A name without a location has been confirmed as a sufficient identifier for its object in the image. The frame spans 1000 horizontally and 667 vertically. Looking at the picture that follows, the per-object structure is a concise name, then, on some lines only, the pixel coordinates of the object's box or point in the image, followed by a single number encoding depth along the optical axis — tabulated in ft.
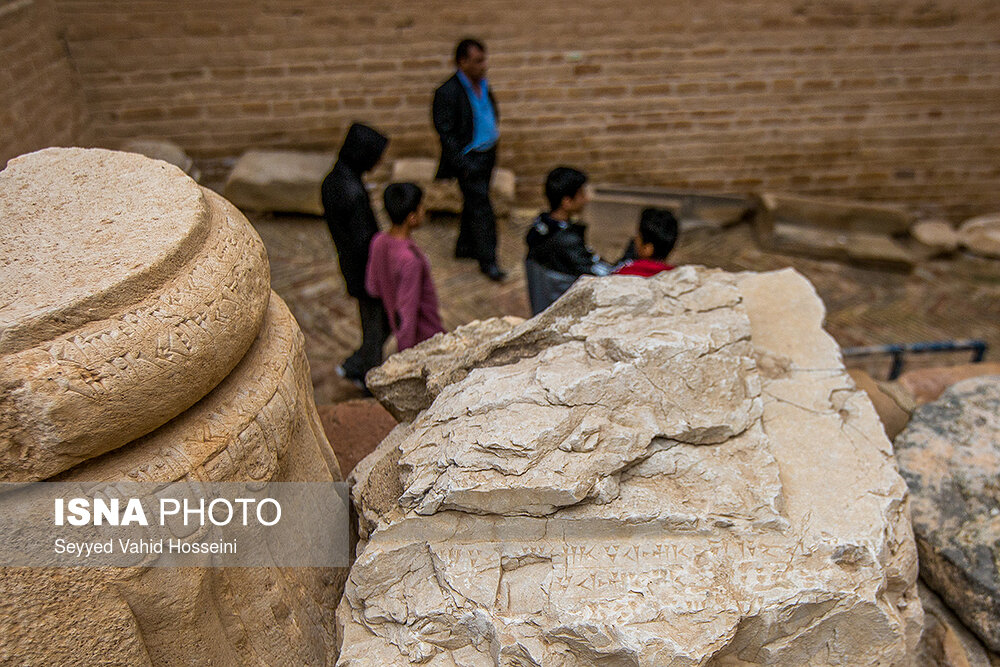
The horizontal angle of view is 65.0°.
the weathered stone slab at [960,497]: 8.38
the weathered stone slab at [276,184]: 19.93
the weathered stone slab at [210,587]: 5.23
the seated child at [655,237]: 11.01
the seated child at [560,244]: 12.01
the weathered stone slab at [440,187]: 20.74
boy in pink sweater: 11.97
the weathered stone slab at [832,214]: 22.62
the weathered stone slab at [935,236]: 22.88
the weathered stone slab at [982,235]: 22.53
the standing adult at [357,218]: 12.75
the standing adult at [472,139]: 16.75
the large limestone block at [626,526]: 6.08
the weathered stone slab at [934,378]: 12.05
